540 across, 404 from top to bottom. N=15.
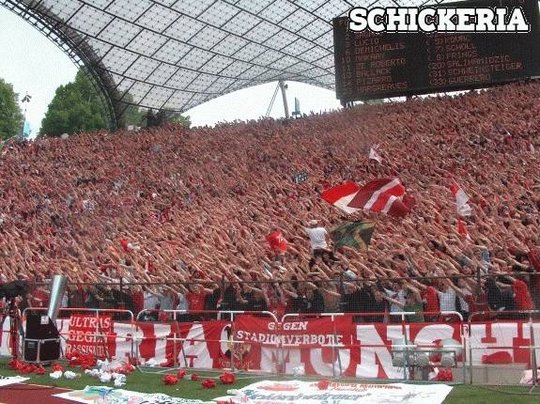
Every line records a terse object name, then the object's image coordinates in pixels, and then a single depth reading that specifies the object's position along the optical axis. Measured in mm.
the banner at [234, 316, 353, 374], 11125
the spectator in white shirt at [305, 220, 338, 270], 15266
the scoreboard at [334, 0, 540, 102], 30516
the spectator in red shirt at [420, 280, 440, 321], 10922
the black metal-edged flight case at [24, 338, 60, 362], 13039
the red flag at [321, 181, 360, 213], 14820
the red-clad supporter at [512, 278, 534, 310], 10117
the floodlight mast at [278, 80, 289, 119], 60134
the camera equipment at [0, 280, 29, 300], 13531
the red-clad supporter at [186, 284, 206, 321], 13000
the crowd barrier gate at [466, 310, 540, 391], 9711
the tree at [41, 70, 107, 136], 84000
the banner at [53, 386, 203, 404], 9188
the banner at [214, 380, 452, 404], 8906
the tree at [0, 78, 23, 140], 85625
